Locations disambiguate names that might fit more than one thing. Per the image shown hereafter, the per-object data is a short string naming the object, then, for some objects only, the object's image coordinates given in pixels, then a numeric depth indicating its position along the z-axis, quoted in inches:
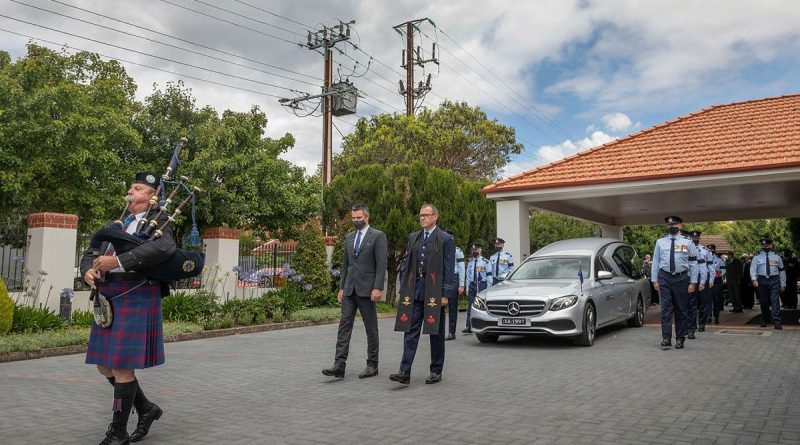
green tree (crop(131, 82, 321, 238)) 726.5
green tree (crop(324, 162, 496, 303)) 784.3
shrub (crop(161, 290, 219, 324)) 537.0
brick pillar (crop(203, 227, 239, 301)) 608.4
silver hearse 401.4
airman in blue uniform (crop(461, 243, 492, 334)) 523.8
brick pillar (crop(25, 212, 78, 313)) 464.4
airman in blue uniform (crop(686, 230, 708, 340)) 447.2
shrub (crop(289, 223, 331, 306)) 703.1
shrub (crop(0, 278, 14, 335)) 405.1
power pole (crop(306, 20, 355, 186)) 949.8
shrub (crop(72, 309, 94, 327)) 472.7
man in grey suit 292.7
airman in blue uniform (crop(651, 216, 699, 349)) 401.1
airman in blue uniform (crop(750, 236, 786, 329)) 504.6
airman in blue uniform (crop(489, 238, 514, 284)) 531.8
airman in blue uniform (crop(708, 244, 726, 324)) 589.0
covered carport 530.9
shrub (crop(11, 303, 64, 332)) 425.7
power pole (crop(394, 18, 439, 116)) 1402.6
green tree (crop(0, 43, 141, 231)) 618.8
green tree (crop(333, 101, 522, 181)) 1296.8
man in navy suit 278.7
